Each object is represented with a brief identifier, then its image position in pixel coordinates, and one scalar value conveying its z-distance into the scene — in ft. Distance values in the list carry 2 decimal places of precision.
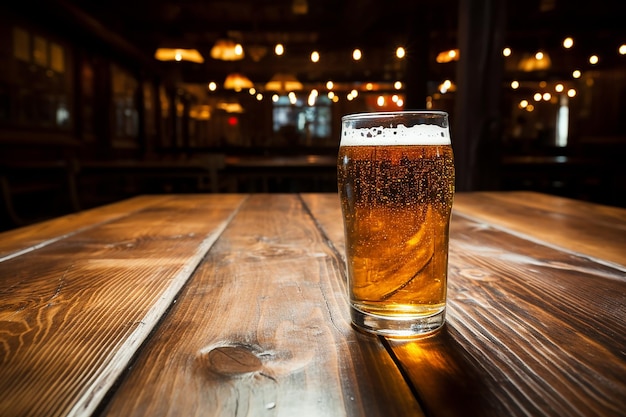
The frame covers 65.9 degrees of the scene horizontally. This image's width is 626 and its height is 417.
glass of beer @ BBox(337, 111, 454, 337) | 1.82
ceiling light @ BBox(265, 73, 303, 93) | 26.86
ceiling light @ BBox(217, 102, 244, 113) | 50.16
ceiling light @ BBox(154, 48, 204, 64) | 18.10
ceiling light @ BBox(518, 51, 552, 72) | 22.74
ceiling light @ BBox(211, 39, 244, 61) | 18.65
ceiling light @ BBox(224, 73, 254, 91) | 24.76
